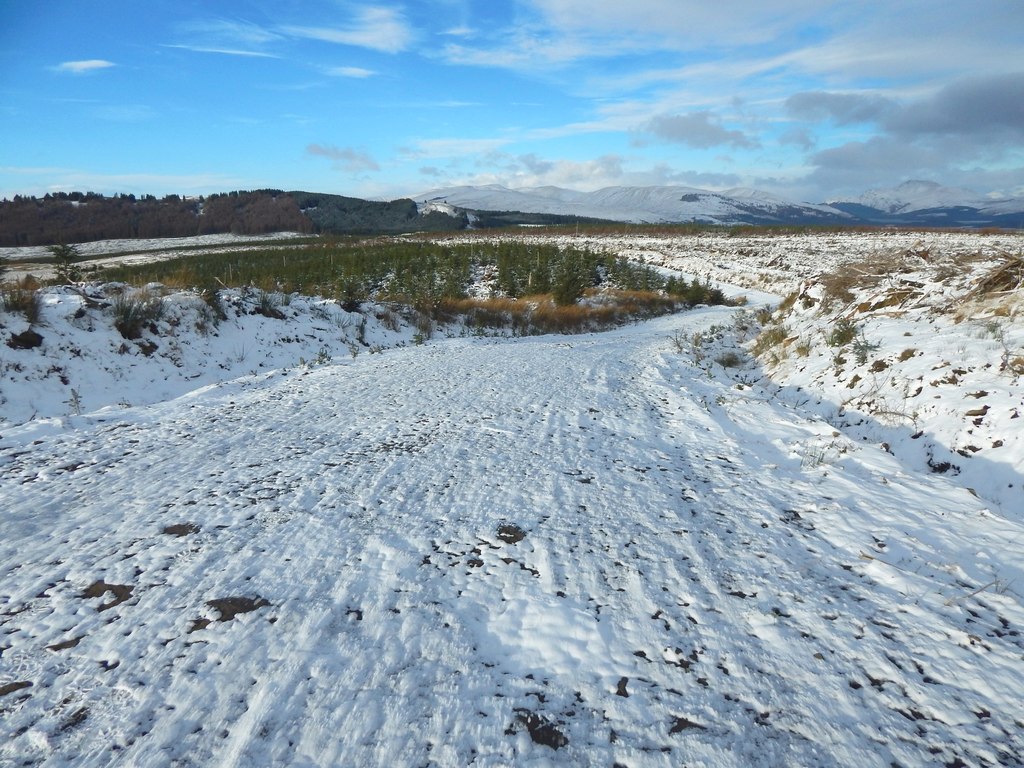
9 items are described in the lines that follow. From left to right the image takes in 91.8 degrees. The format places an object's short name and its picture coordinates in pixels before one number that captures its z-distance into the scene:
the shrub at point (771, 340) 10.78
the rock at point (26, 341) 8.35
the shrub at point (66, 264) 13.52
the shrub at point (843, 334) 8.06
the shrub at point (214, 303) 11.82
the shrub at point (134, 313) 9.94
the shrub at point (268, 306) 13.02
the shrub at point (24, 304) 8.82
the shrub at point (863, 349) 7.05
